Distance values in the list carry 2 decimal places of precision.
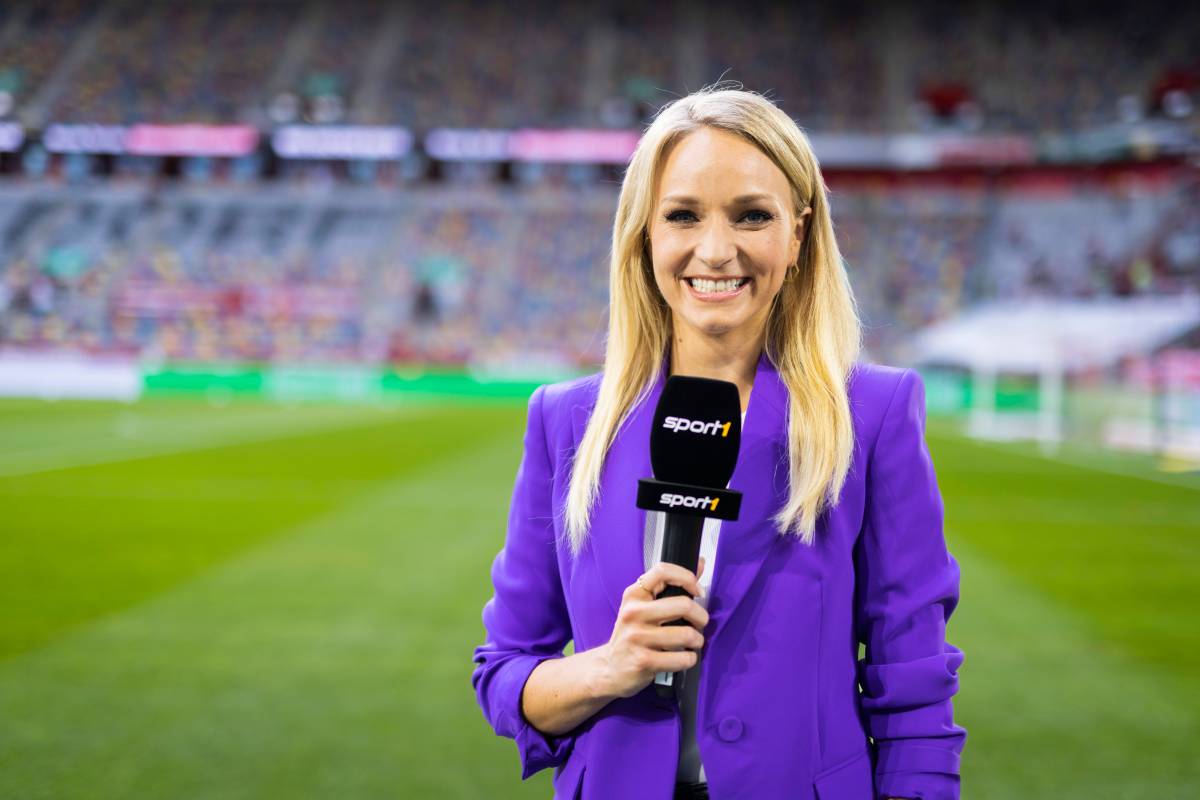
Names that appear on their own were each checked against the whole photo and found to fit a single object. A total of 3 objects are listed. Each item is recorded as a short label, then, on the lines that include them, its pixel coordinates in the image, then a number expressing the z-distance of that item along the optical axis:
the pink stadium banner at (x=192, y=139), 43.28
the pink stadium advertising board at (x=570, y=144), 42.78
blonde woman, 1.63
